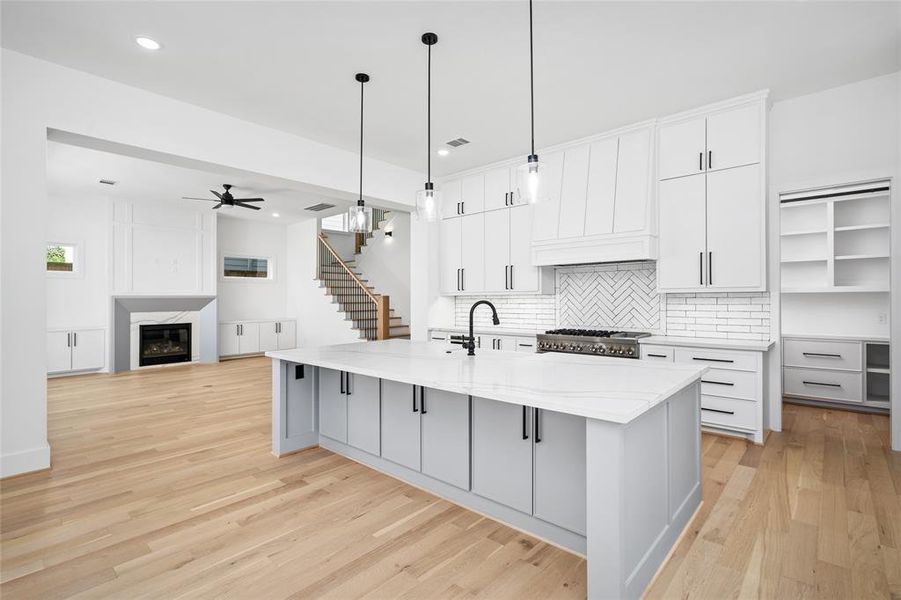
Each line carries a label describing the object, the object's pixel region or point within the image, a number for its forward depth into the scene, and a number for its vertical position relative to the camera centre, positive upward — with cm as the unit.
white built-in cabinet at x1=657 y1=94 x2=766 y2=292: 376 +90
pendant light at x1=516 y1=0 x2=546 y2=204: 240 +66
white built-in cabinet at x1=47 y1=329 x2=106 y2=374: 699 -82
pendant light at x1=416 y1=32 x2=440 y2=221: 295 +67
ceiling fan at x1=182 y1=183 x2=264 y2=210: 679 +155
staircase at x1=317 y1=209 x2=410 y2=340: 783 +1
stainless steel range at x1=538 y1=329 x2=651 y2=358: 423 -43
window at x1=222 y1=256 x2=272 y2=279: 941 +71
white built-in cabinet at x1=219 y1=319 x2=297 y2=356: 913 -79
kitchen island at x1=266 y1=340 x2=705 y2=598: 170 -73
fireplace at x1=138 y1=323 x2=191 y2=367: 799 -83
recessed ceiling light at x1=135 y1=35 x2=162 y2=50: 294 +172
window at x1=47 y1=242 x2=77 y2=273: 711 +68
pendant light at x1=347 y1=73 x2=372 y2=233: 313 +58
